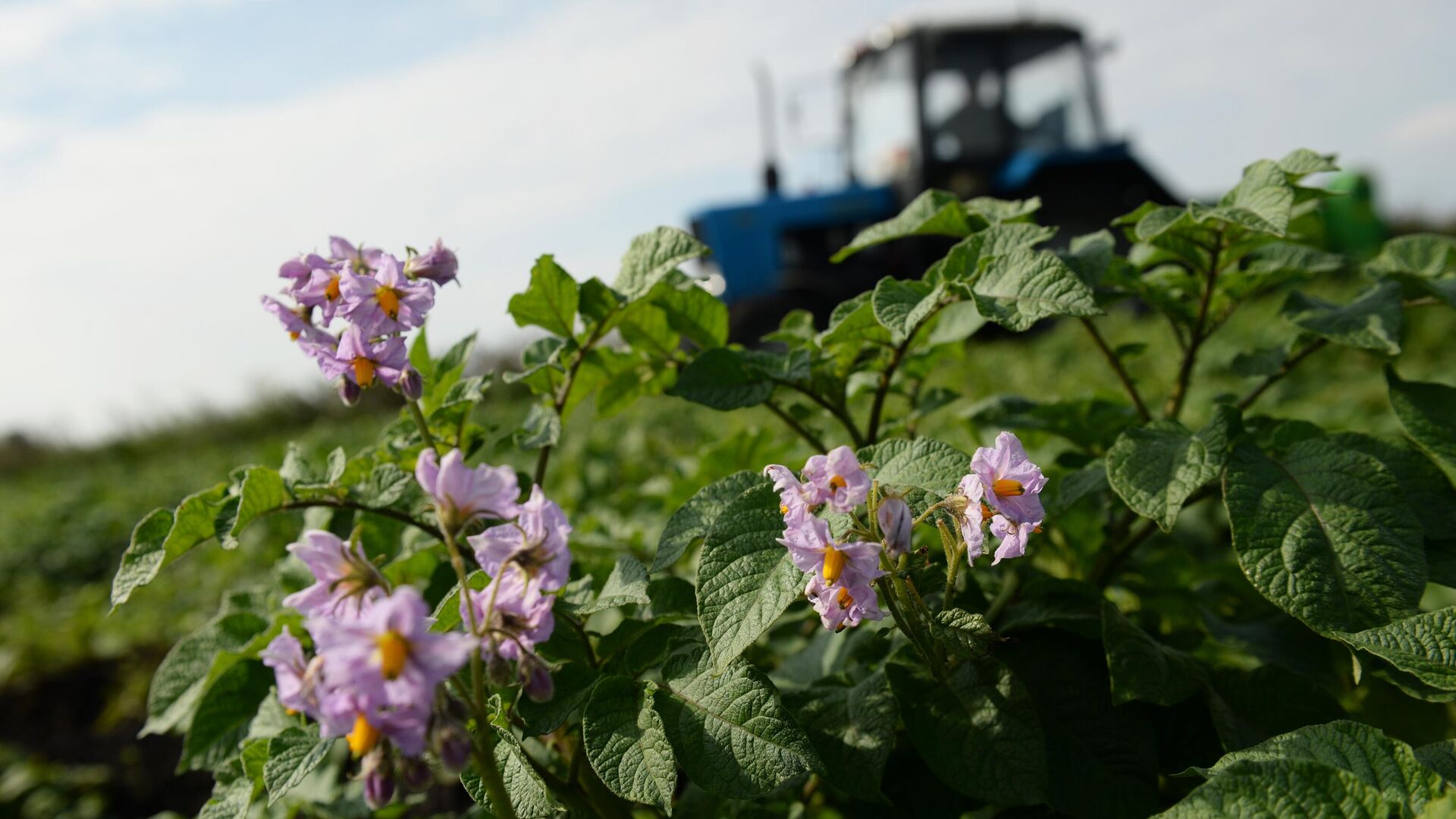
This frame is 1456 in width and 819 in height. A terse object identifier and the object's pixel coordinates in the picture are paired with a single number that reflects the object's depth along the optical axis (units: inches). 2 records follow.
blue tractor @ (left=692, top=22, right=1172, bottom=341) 276.9
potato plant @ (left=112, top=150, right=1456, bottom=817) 23.0
